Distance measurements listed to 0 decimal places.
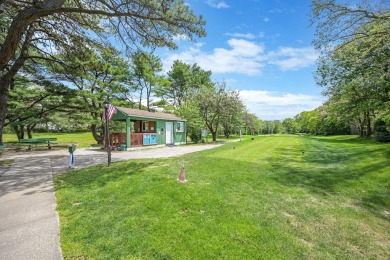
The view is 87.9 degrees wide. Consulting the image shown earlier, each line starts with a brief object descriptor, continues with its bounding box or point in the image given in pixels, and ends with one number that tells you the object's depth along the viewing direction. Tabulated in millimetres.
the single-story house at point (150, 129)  14578
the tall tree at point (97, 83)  11291
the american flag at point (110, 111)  7498
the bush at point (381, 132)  16094
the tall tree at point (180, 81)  33481
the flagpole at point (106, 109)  7461
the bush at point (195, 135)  21203
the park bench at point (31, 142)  13125
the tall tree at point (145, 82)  23406
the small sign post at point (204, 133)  20620
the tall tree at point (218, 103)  22156
